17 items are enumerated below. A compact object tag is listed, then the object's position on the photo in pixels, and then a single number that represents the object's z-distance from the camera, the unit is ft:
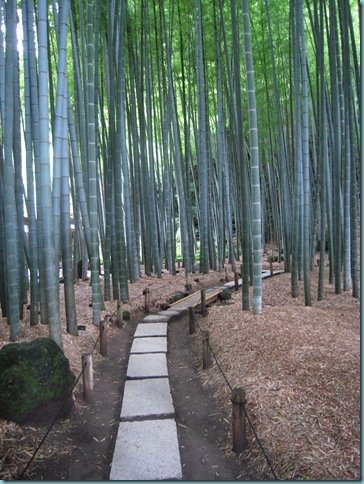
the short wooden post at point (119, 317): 14.92
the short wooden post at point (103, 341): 12.05
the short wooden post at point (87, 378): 9.11
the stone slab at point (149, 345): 11.99
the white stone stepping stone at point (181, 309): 16.84
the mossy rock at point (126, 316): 15.84
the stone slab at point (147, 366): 10.14
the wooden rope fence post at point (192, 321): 14.26
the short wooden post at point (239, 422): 6.70
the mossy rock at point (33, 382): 7.27
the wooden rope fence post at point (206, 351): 10.65
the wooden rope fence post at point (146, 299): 17.62
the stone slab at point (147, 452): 6.11
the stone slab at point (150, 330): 13.60
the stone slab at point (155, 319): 15.44
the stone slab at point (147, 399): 8.03
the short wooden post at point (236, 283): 21.25
